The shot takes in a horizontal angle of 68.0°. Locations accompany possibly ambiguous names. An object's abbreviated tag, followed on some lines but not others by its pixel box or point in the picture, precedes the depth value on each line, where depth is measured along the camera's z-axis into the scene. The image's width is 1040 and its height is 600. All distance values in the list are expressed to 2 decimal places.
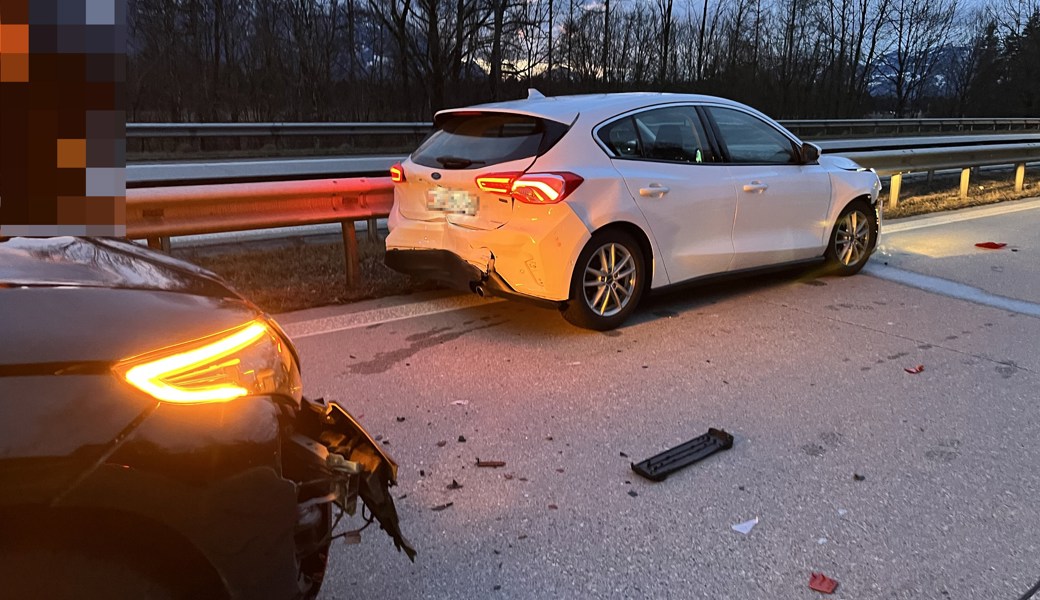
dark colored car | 1.58
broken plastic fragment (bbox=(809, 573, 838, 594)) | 2.75
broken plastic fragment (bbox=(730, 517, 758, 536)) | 3.11
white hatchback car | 5.10
